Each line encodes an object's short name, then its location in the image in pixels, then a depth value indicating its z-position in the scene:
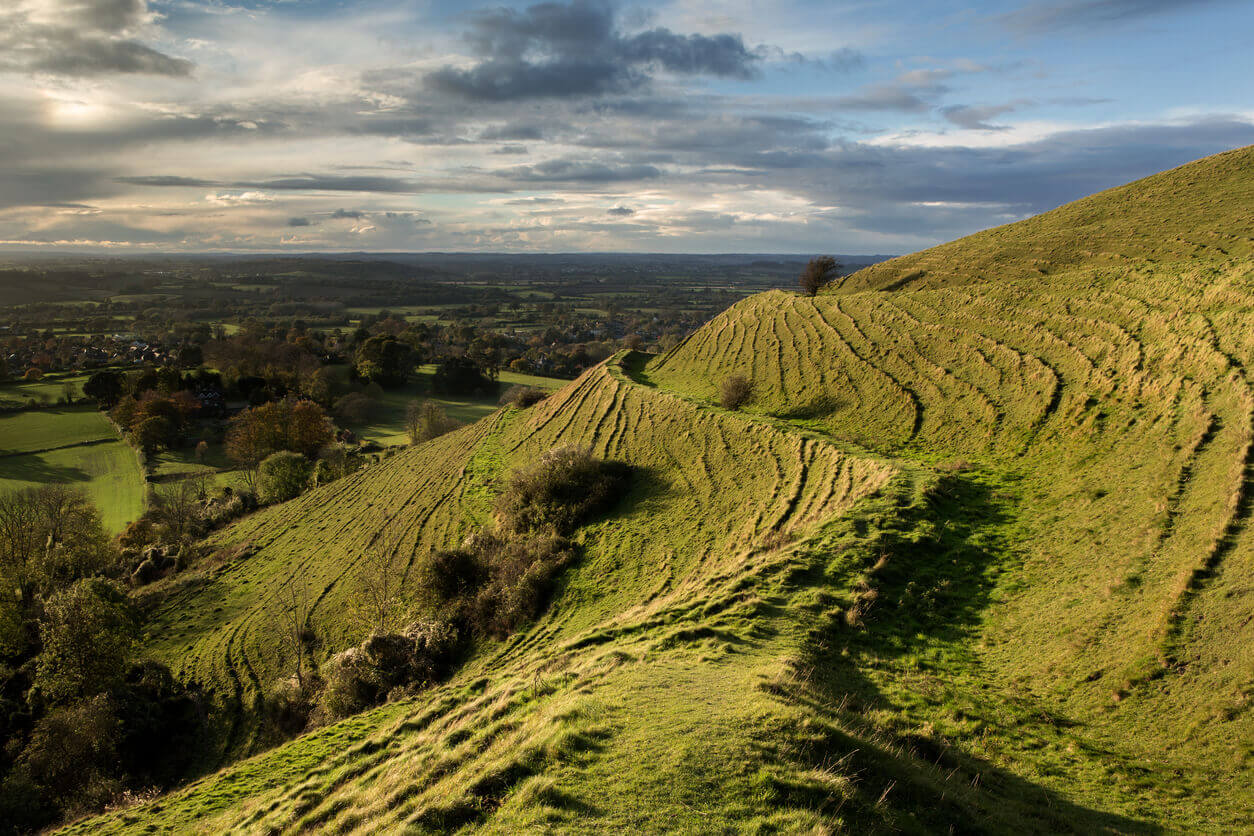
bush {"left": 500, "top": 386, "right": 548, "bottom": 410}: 67.12
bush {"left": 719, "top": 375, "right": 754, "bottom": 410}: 43.31
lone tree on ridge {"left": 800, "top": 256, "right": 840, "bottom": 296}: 74.62
